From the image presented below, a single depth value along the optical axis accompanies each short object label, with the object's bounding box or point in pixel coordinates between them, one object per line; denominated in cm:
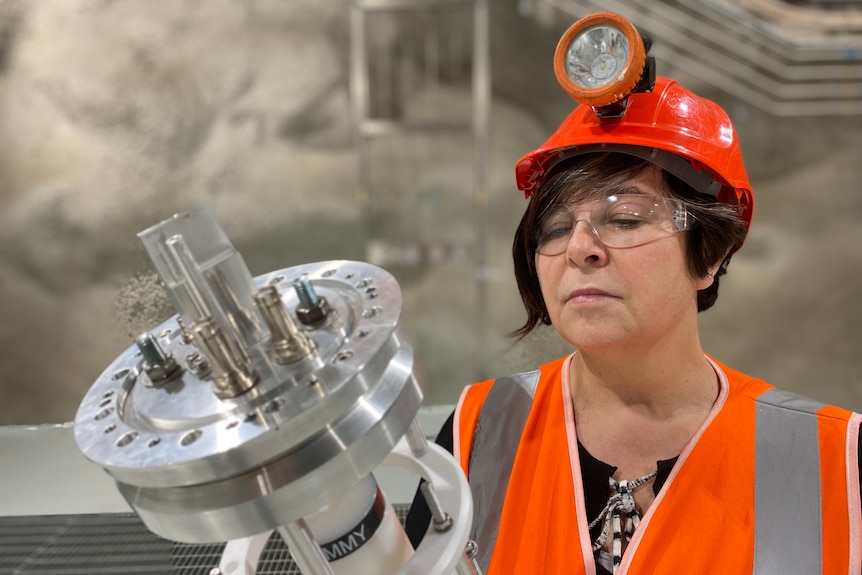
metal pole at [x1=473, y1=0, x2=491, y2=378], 178
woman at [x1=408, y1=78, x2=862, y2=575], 85
